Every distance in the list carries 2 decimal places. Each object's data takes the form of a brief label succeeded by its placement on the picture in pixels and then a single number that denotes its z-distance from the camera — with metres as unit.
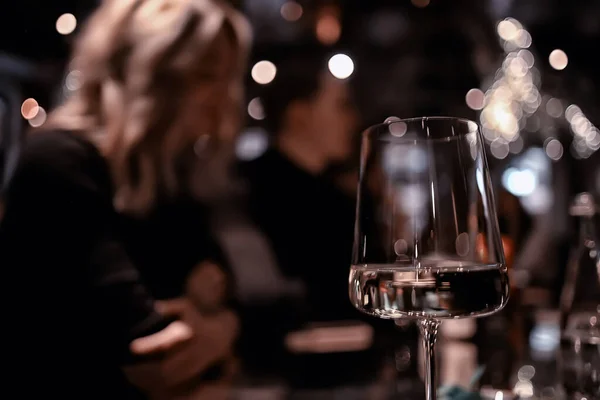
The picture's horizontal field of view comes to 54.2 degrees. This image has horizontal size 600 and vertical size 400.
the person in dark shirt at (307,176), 1.83
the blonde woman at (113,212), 0.64
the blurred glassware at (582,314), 0.61
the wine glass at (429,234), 0.41
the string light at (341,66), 2.21
